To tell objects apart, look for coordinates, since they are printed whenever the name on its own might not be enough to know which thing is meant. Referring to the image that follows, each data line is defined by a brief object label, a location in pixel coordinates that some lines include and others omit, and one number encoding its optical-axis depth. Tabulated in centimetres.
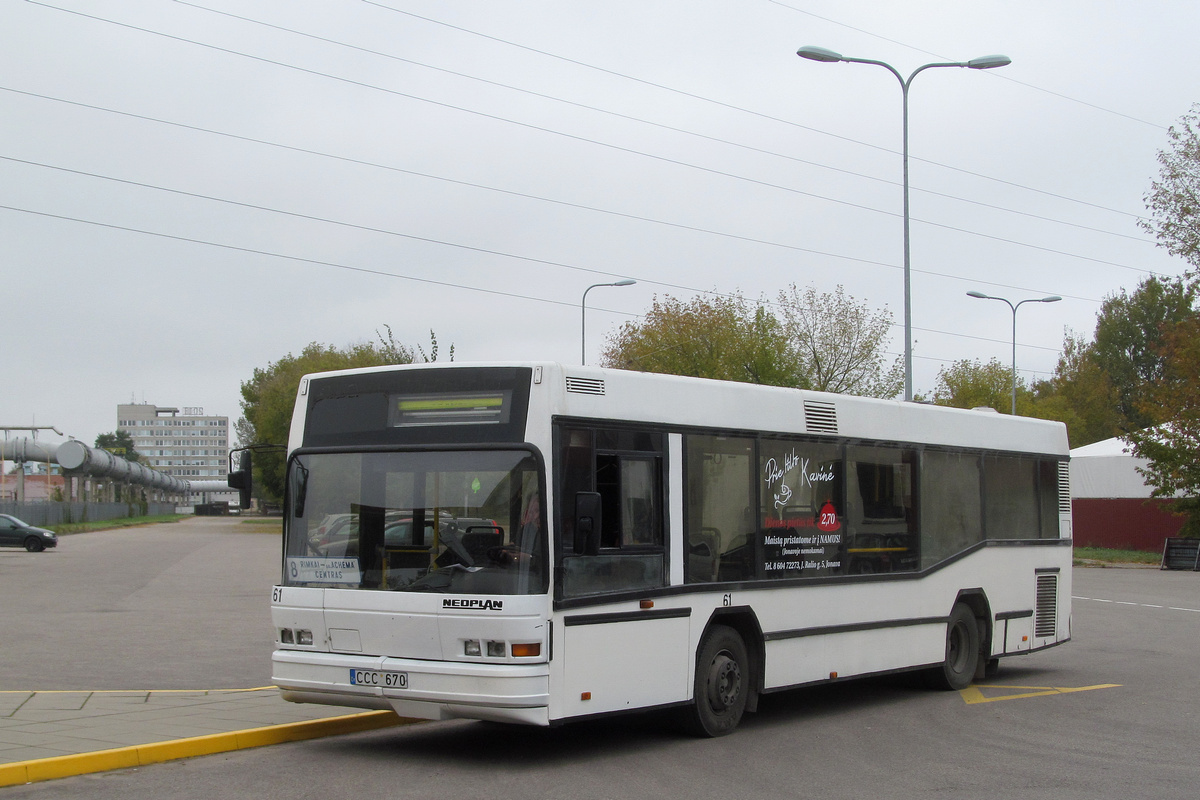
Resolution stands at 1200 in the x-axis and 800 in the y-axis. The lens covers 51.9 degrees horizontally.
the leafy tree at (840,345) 4709
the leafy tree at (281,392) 7675
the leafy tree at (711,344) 4394
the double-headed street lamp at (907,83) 2152
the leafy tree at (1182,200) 5022
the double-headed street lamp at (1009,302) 4775
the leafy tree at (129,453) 17325
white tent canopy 5484
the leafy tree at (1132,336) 9169
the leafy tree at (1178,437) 4350
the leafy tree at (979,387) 7819
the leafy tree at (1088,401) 8312
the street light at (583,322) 3950
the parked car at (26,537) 5059
